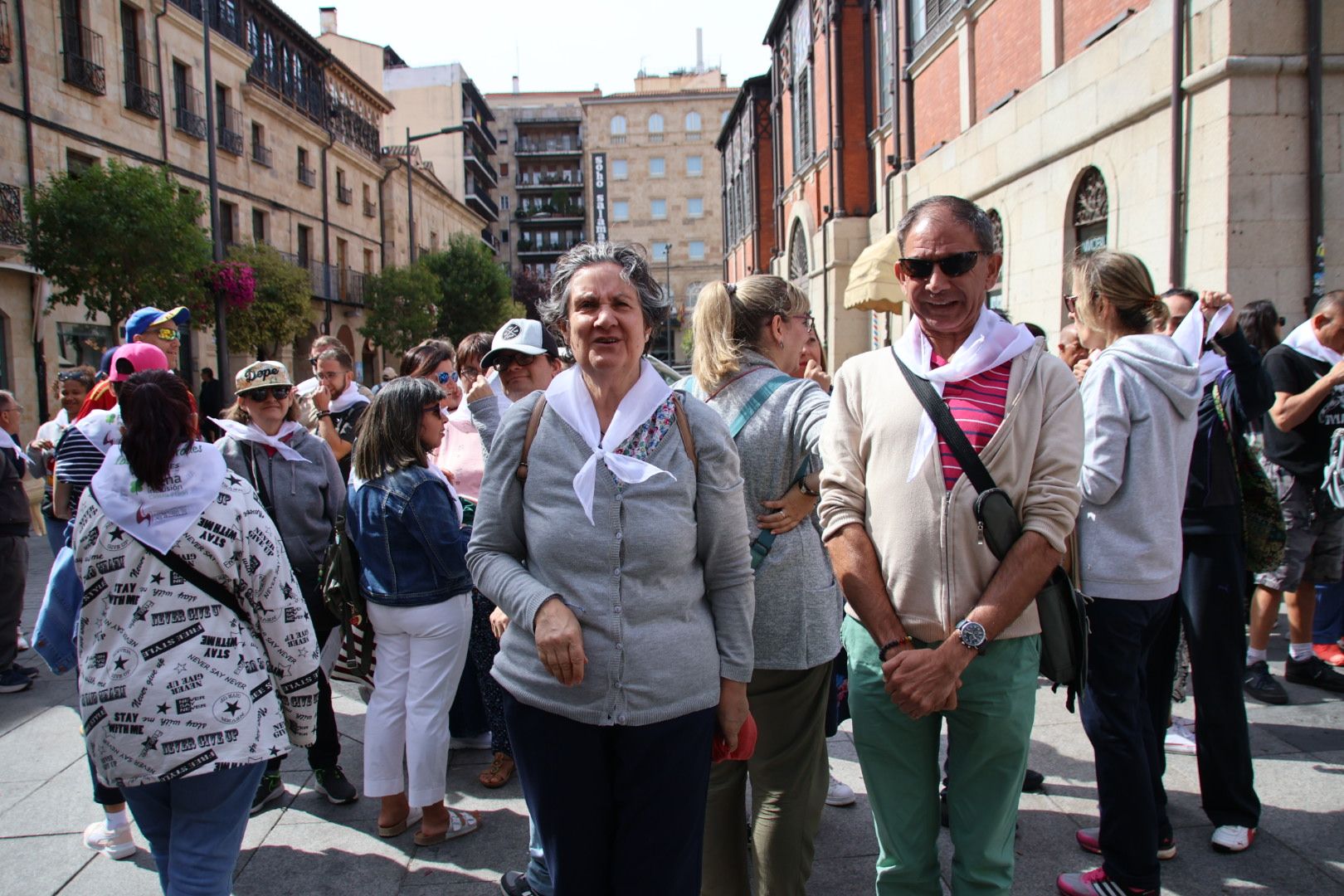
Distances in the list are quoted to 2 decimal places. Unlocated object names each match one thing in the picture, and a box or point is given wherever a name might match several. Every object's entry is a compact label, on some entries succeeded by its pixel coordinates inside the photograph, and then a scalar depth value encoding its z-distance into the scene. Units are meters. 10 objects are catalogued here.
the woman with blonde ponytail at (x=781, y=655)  2.71
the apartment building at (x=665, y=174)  74.56
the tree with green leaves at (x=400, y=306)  34.03
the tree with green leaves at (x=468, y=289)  44.19
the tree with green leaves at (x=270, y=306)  21.70
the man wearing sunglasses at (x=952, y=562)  2.23
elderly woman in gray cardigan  2.15
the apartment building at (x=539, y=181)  82.88
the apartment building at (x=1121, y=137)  7.59
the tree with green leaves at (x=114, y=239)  14.27
